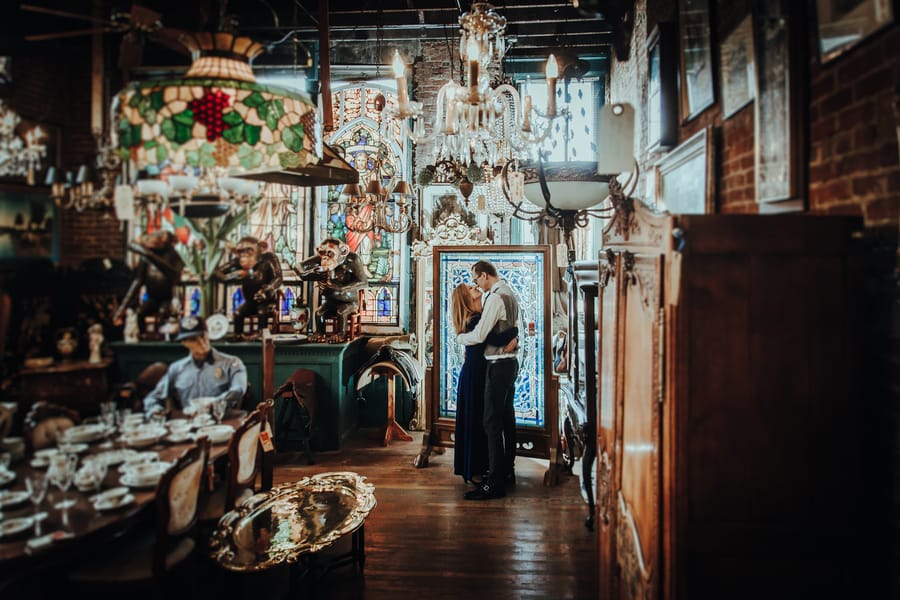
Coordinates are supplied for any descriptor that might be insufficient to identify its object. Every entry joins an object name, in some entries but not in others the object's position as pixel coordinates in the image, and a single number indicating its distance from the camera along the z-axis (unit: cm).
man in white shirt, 476
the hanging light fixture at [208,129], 213
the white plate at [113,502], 212
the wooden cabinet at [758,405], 168
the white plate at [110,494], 213
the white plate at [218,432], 261
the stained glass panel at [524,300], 525
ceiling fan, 222
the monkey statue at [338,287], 549
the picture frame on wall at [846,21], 163
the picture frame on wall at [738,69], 246
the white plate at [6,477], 188
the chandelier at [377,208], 535
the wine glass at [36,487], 194
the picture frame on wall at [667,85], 358
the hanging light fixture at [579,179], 258
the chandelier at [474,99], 292
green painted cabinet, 228
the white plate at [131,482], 223
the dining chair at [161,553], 222
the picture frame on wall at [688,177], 294
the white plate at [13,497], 189
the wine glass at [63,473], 203
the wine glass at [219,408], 262
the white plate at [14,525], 185
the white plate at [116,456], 217
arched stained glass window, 702
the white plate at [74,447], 207
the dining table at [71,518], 183
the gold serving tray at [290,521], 263
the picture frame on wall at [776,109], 210
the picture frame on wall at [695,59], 299
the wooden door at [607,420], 254
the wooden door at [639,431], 179
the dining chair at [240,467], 281
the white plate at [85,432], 209
